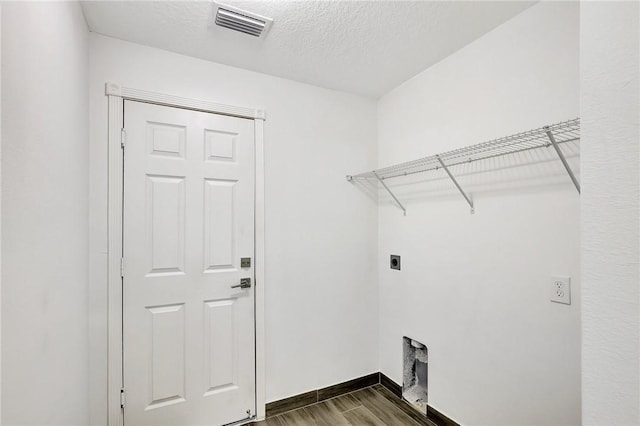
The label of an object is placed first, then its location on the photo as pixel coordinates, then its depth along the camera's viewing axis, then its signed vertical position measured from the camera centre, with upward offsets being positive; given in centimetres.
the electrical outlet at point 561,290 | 144 -36
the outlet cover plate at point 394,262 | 246 -38
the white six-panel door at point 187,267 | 187 -33
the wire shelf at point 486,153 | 134 +34
